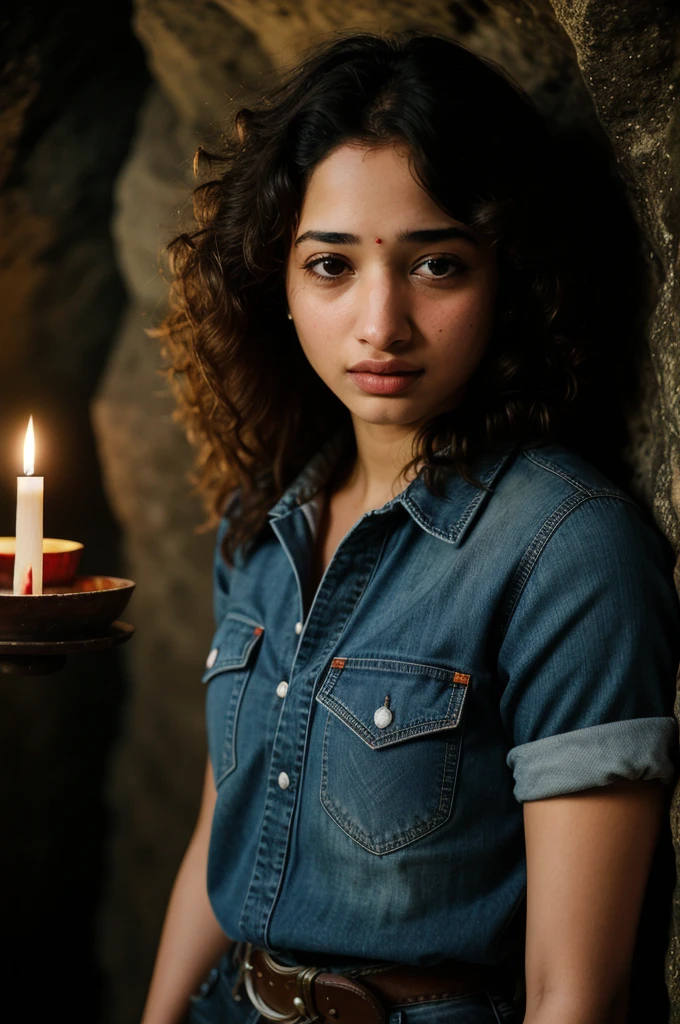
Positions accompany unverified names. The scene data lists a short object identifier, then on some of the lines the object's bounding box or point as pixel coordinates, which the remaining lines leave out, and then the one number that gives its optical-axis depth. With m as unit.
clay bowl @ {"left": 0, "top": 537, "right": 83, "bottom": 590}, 1.06
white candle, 1.03
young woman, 1.07
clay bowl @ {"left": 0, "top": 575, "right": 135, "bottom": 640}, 0.99
